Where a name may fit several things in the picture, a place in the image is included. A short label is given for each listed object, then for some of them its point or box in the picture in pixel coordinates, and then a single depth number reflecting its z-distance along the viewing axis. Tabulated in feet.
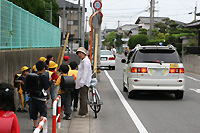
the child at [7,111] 12.60
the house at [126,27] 516.90
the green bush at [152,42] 154.81
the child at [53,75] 30.99
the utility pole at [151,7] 155.15
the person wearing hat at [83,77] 29.84
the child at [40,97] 23.38
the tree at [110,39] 459.15
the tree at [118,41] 383.14
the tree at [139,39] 216.13
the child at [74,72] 30.81
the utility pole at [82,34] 93.61
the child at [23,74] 31.44
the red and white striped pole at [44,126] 12.09
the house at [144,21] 363.97
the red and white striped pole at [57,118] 19.44
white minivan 39.60
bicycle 30.44
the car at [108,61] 93.48
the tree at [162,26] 275.57
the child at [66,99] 29.09
